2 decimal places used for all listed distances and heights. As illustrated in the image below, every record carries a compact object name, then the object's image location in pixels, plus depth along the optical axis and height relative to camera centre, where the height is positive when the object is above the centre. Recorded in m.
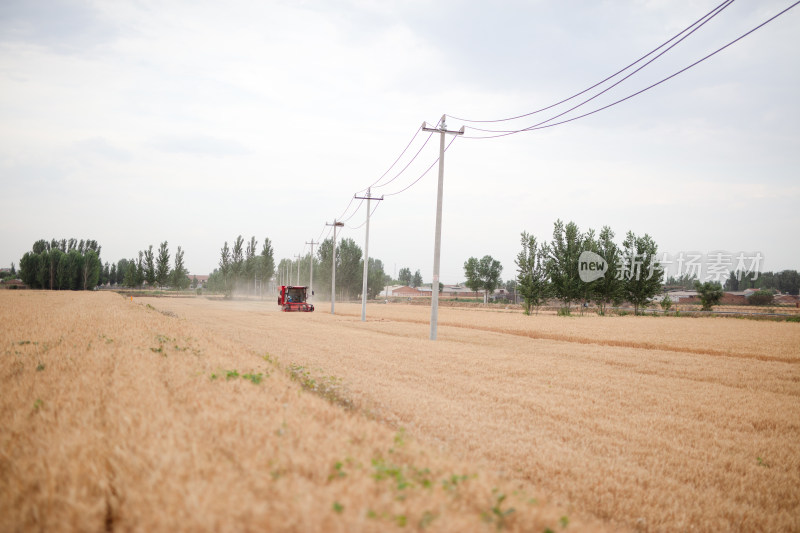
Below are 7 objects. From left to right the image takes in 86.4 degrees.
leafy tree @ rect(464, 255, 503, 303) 128.88 +3.74
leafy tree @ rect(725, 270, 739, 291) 186.75 +4.27
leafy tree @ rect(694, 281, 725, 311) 74.19 -0.14
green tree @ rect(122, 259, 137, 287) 109.79 -0.04
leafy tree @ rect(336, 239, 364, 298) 116.04 +2.78
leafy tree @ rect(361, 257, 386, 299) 129.38 -0.42
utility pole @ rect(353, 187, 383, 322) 39.58 -0.96
